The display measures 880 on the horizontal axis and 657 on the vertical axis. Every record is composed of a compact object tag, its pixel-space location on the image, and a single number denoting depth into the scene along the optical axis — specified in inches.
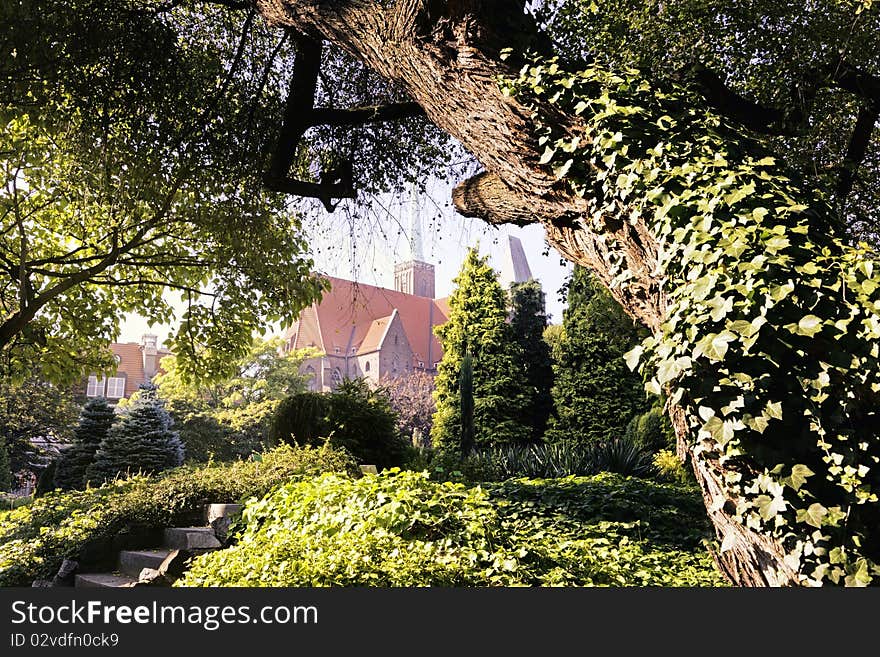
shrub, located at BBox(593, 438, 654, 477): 331.0
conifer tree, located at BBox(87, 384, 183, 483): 542.6
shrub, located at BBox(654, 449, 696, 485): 318.0
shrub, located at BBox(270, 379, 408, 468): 317.7
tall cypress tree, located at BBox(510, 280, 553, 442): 623.8
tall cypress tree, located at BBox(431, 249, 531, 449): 596.1
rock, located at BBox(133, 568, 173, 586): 165.3
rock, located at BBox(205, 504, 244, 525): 214.5
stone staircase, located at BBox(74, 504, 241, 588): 189.8
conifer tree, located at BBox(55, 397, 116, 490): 569.6
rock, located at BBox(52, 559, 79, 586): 201.6
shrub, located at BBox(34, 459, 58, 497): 584.4
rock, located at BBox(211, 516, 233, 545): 202.1
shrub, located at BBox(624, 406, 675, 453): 404.2
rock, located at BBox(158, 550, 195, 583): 169.6
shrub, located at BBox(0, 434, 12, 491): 660.7
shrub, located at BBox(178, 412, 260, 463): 801.6
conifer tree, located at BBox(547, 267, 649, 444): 537.9
